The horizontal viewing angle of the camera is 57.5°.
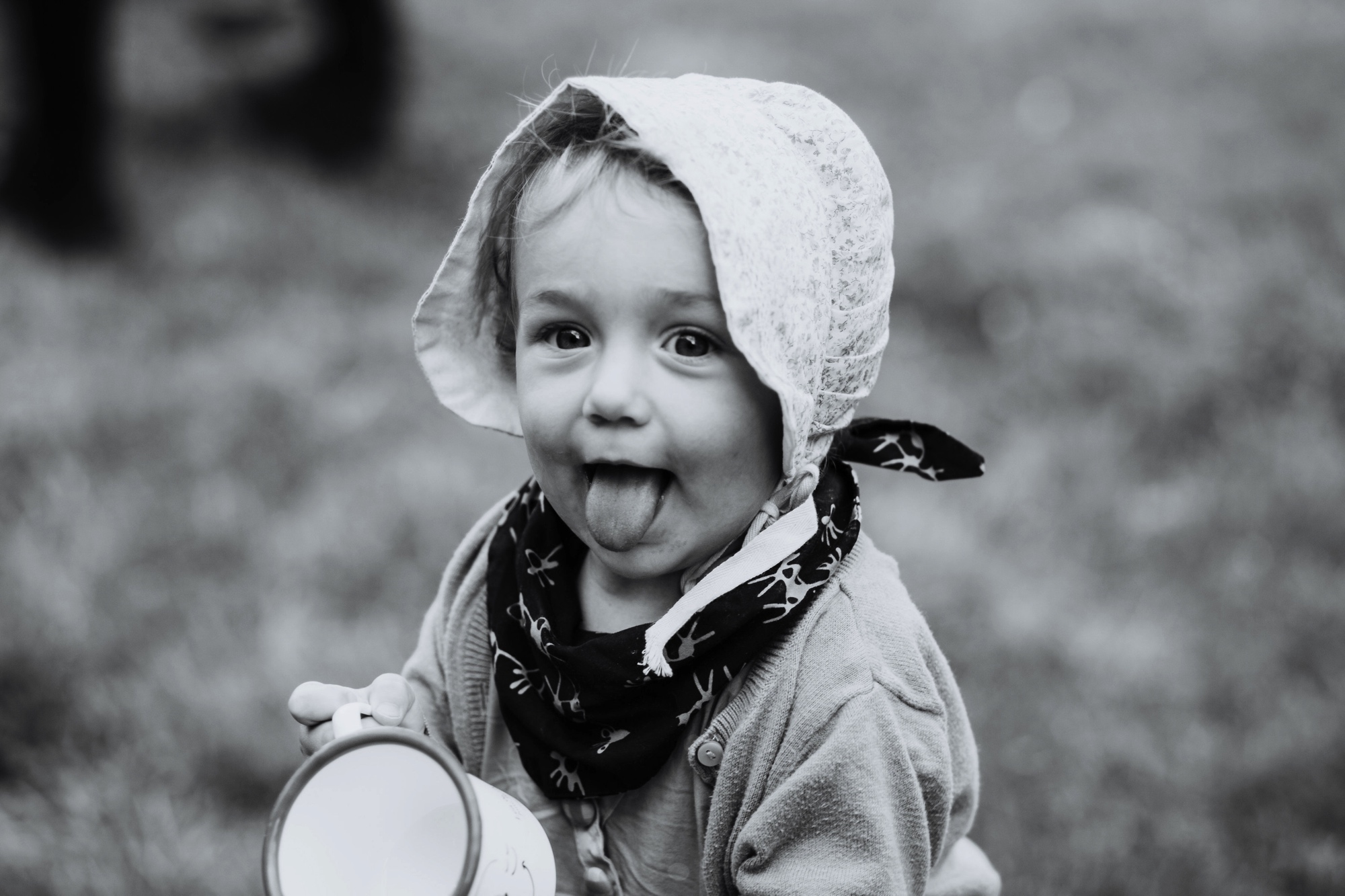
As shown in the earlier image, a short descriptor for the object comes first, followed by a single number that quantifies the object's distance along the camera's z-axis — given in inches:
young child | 56.7
